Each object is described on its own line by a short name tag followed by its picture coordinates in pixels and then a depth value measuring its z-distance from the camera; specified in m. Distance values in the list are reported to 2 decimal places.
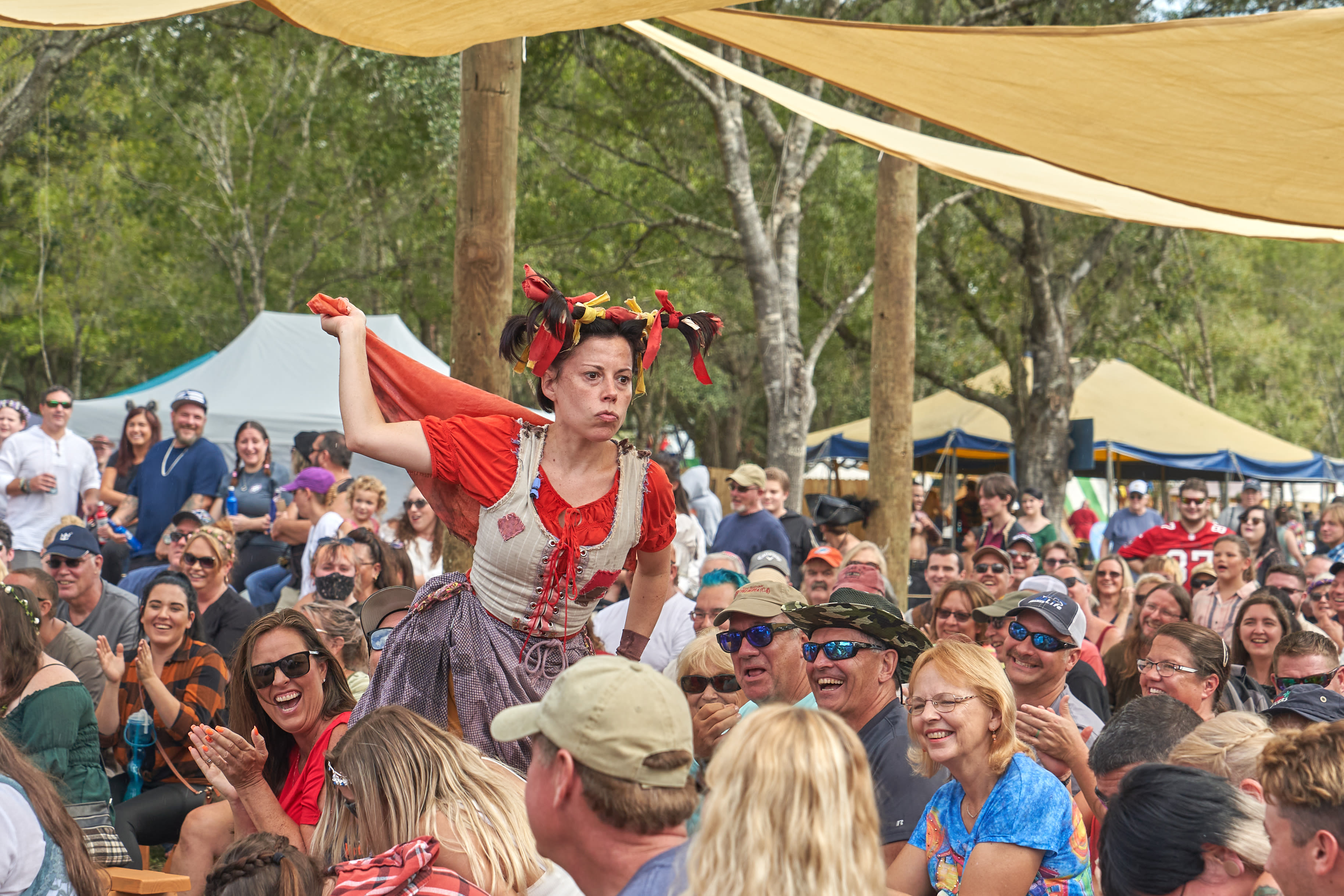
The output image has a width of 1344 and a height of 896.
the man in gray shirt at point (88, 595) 6.16
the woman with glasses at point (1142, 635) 6.15
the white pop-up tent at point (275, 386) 13.41
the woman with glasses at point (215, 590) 6.36
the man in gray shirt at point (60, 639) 5.43
